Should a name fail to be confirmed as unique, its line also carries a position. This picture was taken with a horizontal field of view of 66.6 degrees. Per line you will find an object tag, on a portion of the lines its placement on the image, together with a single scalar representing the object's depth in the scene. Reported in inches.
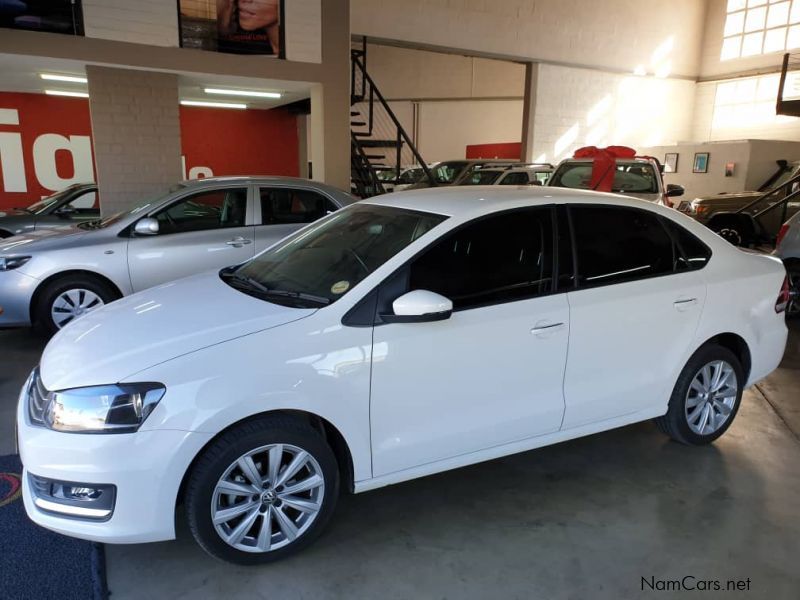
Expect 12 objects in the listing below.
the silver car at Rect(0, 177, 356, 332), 216.1
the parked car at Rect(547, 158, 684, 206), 394.9
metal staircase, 451.2
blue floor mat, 98.6
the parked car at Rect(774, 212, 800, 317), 278.1
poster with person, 333.4
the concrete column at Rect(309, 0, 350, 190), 368.2
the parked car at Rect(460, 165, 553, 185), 512.0
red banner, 502.9
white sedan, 94.3
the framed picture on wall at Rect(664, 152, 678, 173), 733.3
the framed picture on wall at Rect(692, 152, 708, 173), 700.0
